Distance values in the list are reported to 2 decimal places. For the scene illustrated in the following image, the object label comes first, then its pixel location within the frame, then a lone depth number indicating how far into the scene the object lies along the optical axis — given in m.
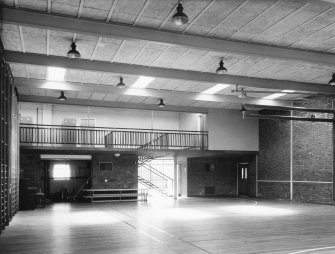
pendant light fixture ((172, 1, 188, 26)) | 6.76
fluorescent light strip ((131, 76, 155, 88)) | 13.69
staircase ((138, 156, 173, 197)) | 24.00
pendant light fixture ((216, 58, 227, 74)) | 10.22
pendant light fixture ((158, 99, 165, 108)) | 16.19
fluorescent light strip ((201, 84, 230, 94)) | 14.71
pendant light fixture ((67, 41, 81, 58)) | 8.80
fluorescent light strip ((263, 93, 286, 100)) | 15.94
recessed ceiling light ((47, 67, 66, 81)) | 12.50
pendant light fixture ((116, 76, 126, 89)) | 12.63
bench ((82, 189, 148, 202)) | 18.78
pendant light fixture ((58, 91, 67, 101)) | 14.72
